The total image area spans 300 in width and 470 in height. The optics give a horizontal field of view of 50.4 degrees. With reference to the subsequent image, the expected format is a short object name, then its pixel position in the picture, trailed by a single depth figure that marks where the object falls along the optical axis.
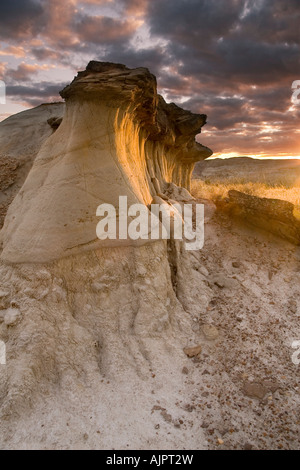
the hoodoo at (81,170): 3.90
